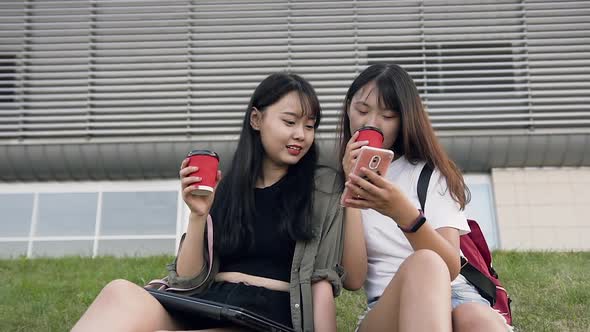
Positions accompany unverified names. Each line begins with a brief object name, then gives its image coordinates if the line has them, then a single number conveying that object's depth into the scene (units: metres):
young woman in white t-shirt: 2.05
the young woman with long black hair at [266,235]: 2.35
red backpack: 2.47
